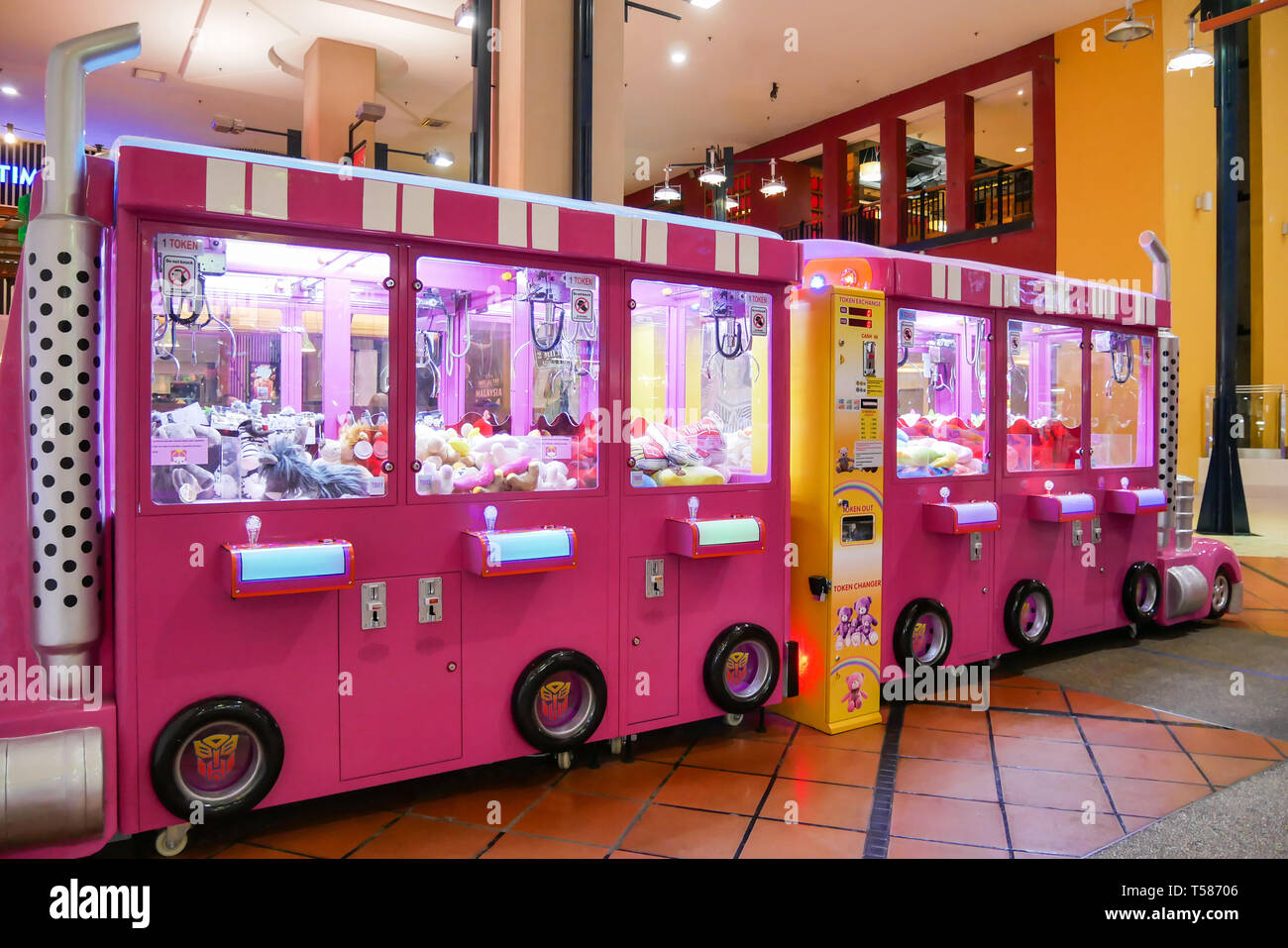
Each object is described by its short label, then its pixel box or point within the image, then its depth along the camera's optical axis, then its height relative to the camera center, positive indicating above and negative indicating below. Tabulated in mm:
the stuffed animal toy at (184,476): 2721 -17
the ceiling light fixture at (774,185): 13539 +4567
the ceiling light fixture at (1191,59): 7814 +3672
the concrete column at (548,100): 4477 +1943
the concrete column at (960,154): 11281 +4080
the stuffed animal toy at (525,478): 3334 -35
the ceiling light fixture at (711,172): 9756 +3458
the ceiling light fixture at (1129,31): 7826 +3952
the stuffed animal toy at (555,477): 3416 -32
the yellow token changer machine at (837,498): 4004 -143
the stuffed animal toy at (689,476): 3699 -34
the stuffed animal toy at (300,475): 2922 -17
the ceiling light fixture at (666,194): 12289 +3906
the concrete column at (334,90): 8641 +3849
